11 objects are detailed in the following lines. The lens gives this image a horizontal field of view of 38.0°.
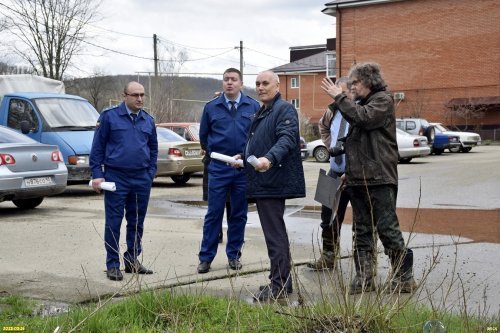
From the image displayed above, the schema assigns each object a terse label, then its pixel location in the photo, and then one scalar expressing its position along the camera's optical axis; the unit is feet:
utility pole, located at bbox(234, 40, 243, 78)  188.85
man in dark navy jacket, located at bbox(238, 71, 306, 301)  19.92
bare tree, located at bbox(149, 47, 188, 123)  161.58
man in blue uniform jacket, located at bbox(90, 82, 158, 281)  23.43
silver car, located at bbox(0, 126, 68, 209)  37.52
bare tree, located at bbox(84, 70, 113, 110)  171.41
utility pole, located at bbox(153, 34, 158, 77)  159.63
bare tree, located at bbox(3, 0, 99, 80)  161.38
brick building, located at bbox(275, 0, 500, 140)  164.35
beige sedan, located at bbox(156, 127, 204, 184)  59.82
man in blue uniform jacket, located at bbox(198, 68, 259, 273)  24.30
